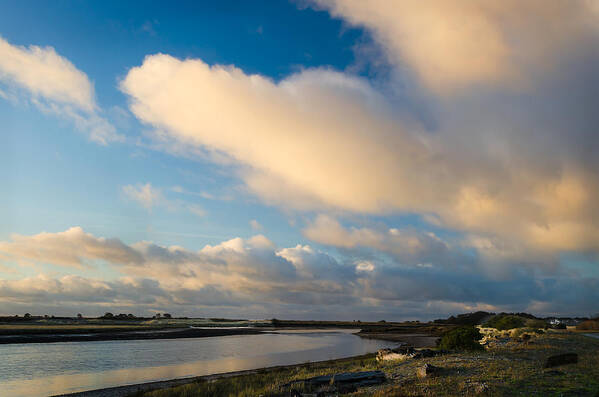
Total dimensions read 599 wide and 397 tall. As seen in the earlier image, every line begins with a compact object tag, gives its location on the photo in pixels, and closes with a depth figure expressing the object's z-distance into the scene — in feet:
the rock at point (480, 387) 58.34
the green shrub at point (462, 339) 116.16
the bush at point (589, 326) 297.84
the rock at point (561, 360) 83.10
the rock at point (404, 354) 105.60
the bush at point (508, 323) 268.82
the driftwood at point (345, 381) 72.13
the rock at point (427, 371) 73.67
